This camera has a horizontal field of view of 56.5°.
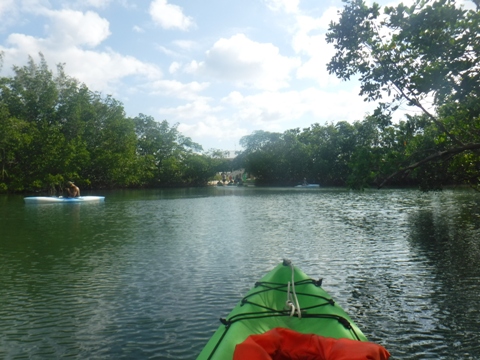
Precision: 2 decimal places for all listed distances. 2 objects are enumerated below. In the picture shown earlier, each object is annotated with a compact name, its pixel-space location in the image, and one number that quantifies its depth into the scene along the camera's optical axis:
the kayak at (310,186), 75.88
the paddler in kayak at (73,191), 37.75
